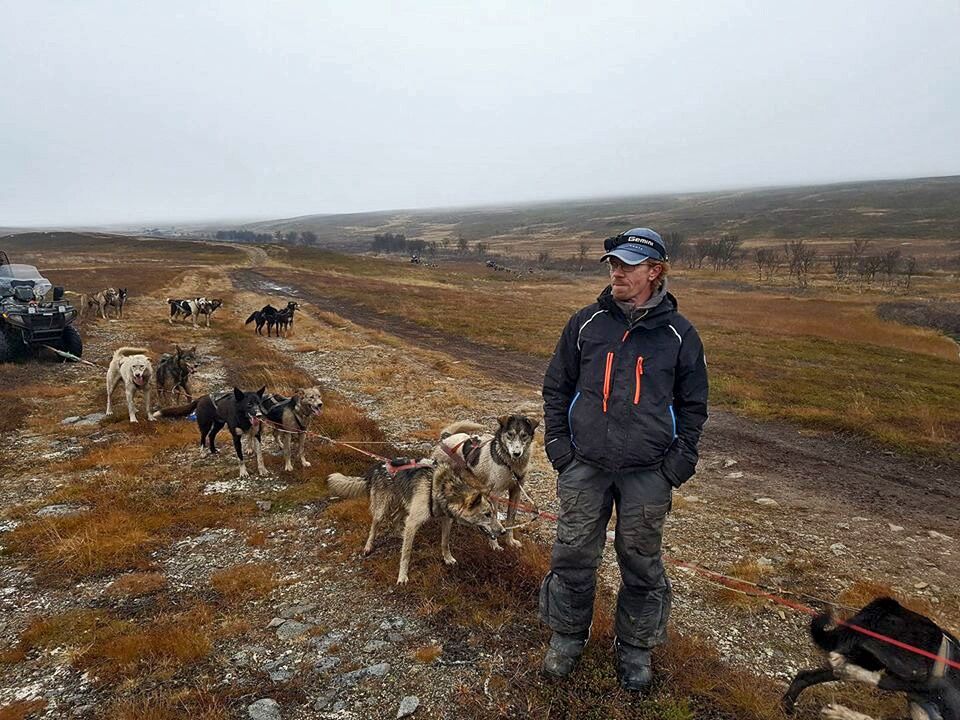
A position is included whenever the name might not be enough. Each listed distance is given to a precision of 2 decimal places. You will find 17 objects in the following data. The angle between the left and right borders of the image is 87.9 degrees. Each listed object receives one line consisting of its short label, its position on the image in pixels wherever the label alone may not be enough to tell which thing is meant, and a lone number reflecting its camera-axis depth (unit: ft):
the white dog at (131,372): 35.96
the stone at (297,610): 17.98
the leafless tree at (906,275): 189.88
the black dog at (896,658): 11.35
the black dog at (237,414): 29.27
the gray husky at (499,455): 20.74
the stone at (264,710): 13.34
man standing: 11.89
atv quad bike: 51.26
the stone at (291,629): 16.80
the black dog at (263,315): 82.28
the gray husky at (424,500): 18.19
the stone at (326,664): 15.19
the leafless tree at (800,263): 223.71
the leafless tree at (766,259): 251.99
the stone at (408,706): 13.46
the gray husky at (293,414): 30.42
